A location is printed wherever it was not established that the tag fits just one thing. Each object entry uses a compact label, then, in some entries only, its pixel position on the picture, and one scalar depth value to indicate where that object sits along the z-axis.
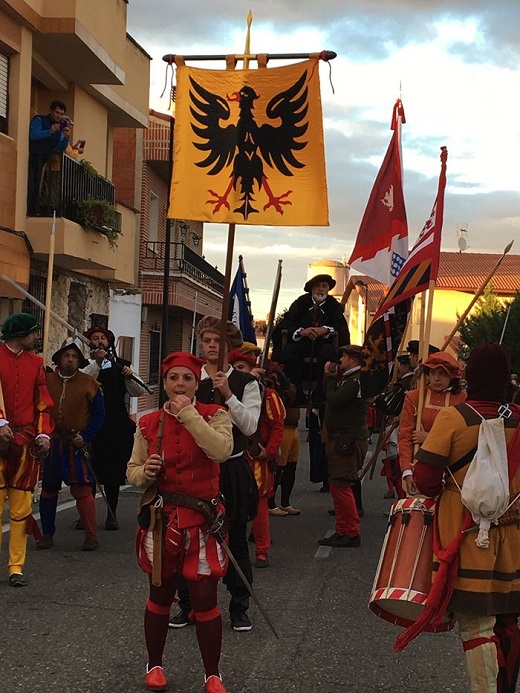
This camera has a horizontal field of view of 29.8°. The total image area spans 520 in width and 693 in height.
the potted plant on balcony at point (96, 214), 15.95
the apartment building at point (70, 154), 14.38
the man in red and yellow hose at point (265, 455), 7.83
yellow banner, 6.07
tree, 45.47
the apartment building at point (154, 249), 23.55
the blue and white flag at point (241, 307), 12.18
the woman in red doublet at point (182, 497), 4.63
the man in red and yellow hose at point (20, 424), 6.99
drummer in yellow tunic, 4.13
